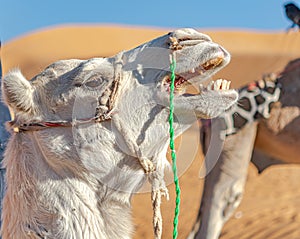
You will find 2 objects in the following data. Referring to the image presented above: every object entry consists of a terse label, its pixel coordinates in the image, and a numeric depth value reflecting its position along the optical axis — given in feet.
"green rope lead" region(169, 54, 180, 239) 15.42
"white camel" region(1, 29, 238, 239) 15.67
